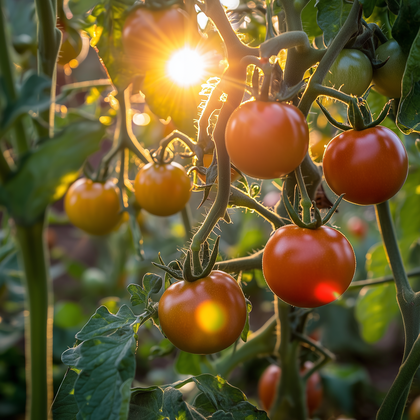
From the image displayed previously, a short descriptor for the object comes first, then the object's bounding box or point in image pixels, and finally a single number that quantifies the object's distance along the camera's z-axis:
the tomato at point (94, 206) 0.77
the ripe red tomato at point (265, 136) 0.32
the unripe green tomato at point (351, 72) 0.42
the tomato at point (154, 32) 0.41
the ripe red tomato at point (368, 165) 0.39
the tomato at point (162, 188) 0.67
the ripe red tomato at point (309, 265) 0.37
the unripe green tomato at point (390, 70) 0.42
